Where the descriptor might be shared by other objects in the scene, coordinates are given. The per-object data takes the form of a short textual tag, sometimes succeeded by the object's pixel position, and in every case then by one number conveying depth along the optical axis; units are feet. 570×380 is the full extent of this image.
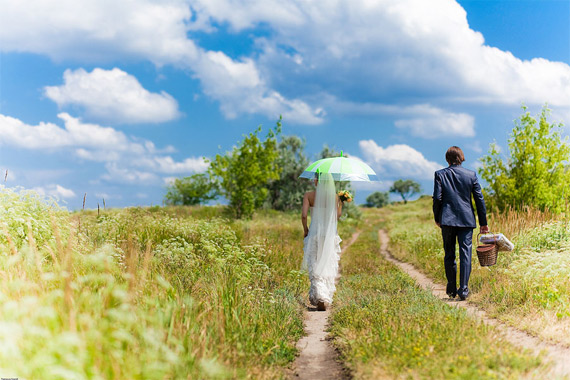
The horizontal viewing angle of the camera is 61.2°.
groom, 29.99
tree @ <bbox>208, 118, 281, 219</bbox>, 95.30
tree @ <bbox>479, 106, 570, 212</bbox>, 61.05
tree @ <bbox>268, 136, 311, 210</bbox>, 115.96
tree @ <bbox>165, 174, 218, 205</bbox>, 132.55
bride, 29.01
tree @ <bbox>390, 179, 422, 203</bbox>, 353.31
